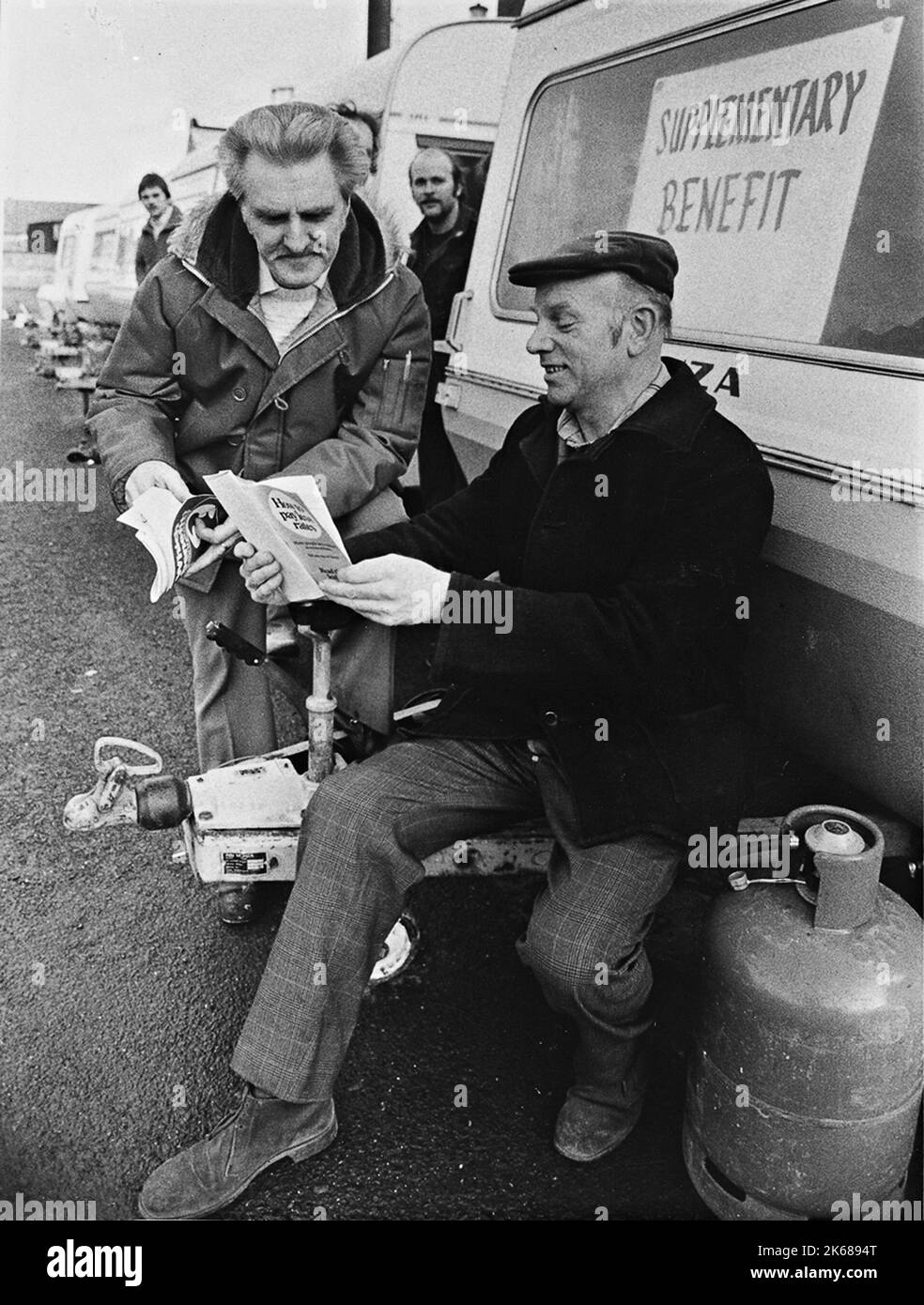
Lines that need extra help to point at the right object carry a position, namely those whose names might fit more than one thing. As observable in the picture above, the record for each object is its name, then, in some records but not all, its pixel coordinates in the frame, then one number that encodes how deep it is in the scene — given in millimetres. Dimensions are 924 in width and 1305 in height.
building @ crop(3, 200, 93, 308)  20766
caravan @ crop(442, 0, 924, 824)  2162
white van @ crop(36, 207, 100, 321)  16312
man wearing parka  2654
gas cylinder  1957
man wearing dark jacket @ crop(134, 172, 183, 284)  8969
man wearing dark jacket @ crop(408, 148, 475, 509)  5445
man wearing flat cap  2113
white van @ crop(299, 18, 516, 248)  6457
